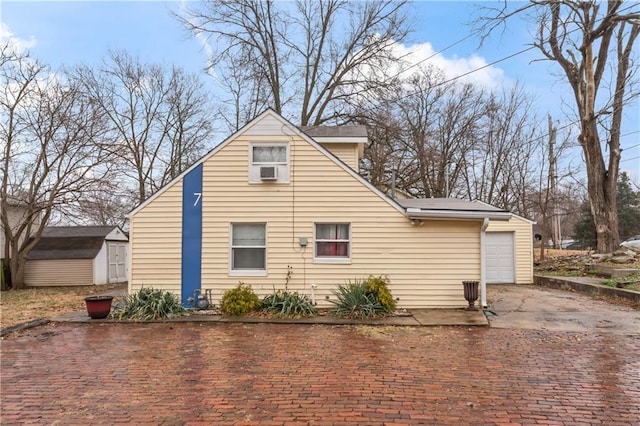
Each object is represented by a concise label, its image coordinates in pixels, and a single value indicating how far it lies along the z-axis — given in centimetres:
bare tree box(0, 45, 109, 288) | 1720
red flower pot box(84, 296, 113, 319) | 951
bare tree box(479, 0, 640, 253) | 1861
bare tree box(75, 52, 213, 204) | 2441
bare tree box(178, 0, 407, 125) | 2339
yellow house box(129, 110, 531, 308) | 1045
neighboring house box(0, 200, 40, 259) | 1921
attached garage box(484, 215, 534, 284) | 1731
